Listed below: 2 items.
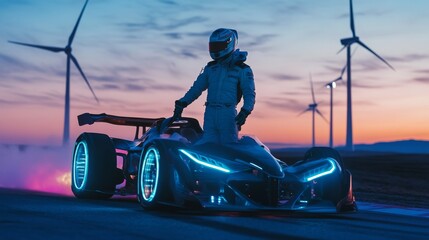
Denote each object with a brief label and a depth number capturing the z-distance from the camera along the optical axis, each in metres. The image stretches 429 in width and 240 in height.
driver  11.20
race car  9.69
